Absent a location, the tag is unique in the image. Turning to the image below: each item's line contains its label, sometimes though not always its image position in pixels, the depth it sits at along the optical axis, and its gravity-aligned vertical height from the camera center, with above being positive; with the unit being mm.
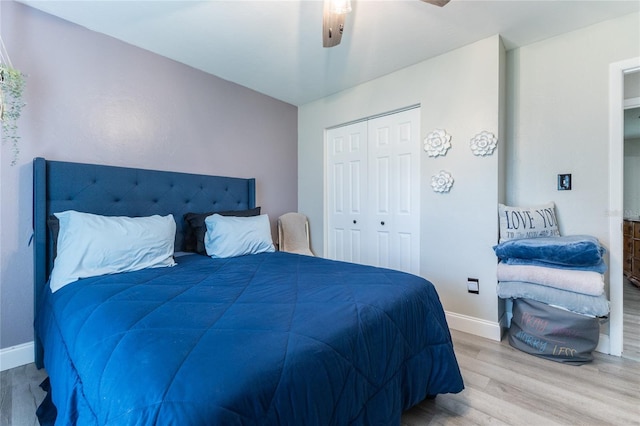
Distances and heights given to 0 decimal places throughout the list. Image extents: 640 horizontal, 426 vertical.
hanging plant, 1626 +702
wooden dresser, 3583 -515
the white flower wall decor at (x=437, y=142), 2521 +648
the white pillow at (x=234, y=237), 2289 -217
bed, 717 -432
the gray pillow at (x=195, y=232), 2447 -185
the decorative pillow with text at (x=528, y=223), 2186 -86
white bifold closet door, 2846 +231
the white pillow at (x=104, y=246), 1625 -222
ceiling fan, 1504 +1115
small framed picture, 2229 +245
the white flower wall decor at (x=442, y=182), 2521 +282
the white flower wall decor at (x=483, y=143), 2283 +579
